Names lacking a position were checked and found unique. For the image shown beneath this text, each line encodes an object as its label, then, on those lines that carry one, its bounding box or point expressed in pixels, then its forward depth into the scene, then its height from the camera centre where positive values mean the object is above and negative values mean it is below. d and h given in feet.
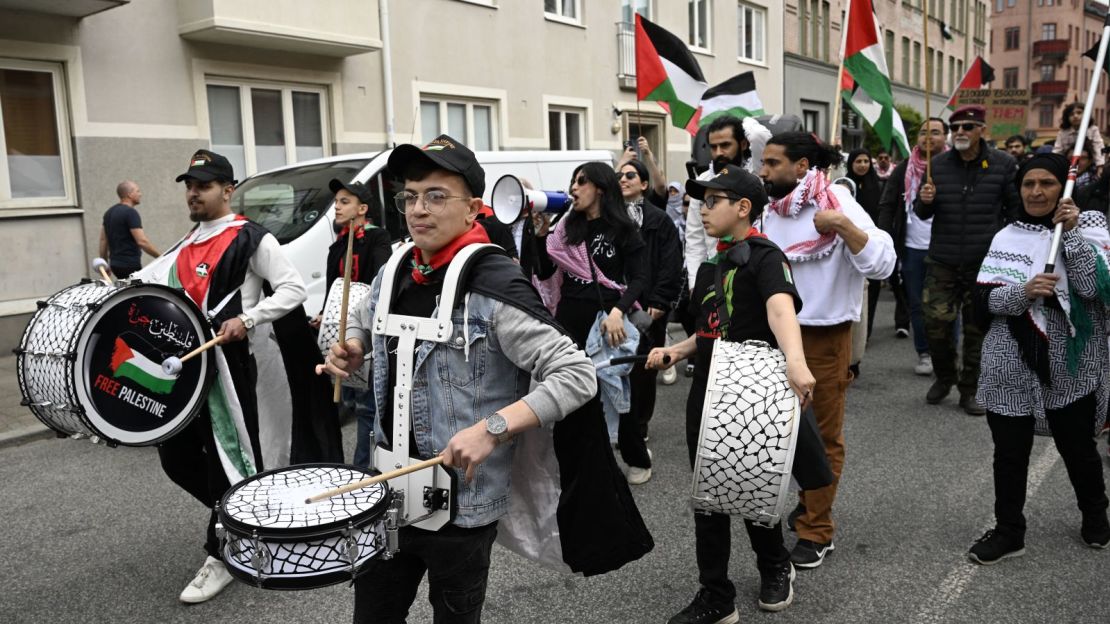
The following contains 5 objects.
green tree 90.74 +7.57
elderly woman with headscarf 12.94 -2.41
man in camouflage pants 22.06 -0.98
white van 26.17 +0.30
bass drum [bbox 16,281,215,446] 10.87 -1.80
